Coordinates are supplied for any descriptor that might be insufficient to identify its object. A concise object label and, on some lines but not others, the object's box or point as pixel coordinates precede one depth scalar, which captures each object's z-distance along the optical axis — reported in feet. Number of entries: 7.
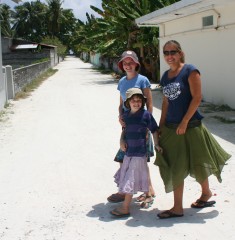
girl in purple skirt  13.28
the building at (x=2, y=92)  40.46
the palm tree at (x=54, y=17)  247.91
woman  12.64
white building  34.68
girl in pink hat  13.83
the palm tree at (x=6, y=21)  238.60
